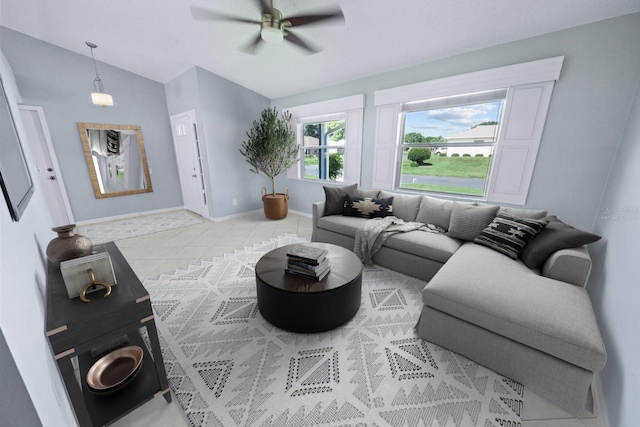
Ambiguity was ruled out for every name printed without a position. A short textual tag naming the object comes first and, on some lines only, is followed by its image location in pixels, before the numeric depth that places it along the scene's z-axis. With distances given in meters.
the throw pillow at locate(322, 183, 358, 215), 3.26
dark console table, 0.94
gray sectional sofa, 1.21
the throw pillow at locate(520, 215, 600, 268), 1.71
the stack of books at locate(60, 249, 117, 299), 1.05
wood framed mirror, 4.12
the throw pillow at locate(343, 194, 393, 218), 3.01
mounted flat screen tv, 0.94
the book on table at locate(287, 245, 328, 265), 1.71
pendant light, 3.29
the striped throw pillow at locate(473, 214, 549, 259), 1.97
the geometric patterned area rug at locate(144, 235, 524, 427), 1.22
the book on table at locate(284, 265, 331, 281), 1.74
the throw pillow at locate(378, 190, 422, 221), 2.94
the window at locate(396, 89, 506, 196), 2.78
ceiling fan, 1.75
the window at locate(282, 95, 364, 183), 3.75
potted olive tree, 4.20
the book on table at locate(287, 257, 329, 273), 1.72
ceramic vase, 1.24
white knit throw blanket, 2.60
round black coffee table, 1.63
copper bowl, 1.19
